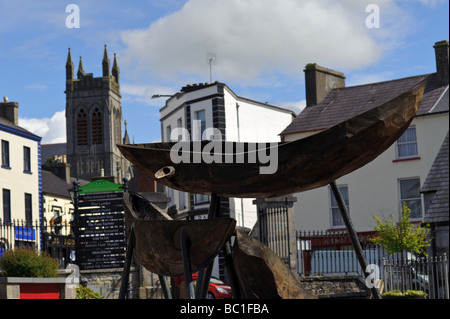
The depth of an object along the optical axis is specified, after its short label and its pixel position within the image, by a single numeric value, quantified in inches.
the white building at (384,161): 1488.7
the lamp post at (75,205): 987.9
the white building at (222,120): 1750.7
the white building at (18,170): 1947.6
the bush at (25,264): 743.1
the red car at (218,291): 1053.9
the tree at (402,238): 1034.1
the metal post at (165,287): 357.1
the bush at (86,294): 799.7
